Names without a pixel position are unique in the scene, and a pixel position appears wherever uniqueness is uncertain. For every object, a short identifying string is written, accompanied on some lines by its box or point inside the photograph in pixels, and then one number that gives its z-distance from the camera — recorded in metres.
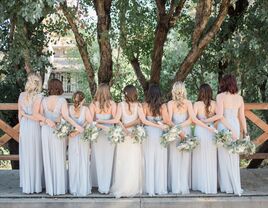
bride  8.32
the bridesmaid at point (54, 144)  8.30
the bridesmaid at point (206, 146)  8.45
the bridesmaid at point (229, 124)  8.38
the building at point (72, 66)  28.92
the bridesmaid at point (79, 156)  8.38
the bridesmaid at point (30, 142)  8.35
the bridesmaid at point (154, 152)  8.41
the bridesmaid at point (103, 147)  8.37
